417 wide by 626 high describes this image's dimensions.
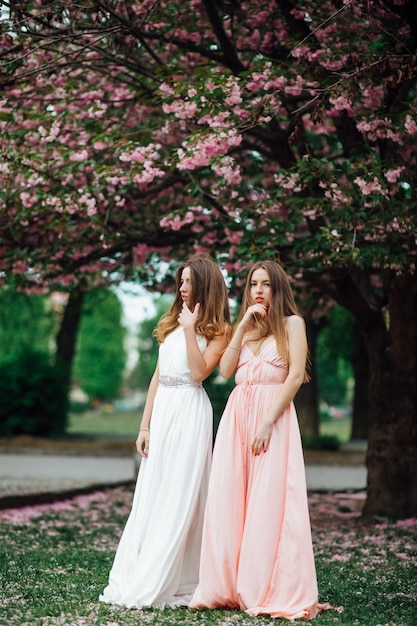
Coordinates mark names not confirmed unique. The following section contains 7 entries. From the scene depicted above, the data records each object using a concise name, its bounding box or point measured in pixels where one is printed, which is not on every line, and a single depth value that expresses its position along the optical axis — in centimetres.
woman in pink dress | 500
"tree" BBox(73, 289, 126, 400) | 5947
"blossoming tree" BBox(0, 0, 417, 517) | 750
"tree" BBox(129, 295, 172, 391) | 7054
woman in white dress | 524
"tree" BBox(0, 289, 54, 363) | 2447
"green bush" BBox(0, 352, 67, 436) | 2105
